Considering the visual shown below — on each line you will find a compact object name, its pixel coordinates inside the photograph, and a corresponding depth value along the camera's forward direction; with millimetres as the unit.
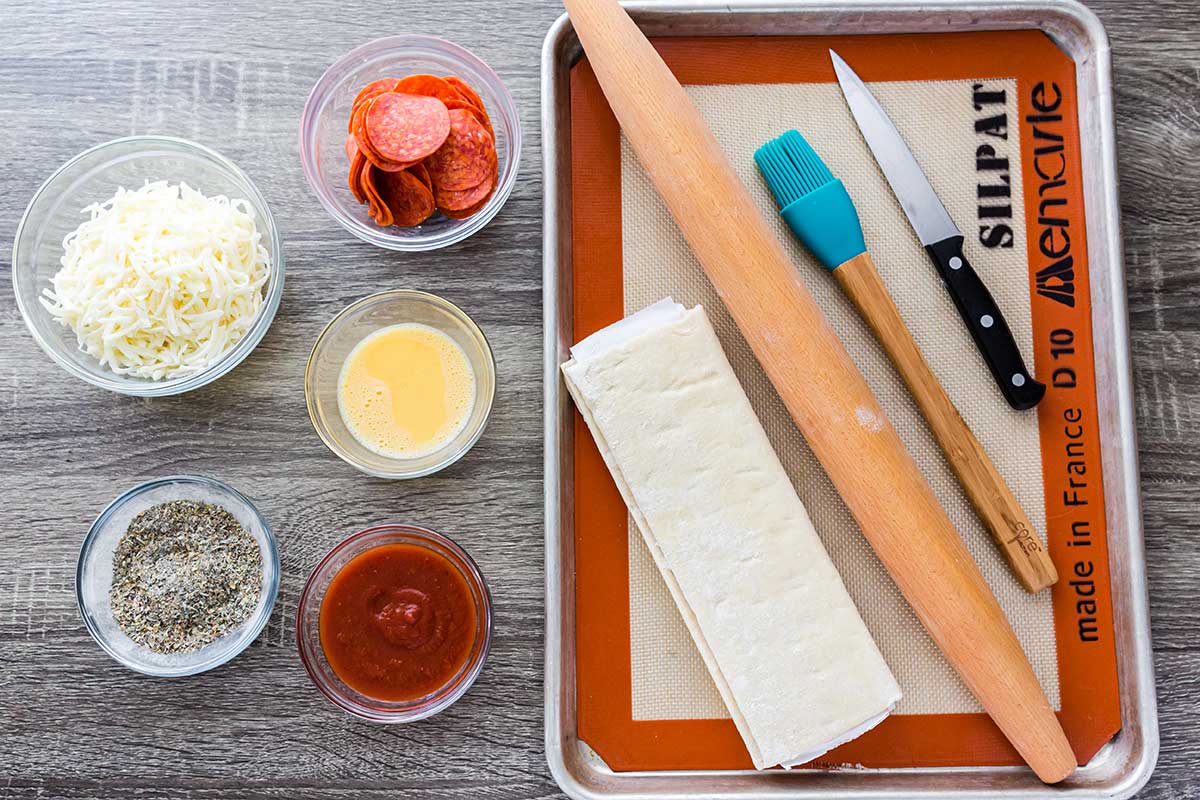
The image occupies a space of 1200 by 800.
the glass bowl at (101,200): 914
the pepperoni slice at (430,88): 914
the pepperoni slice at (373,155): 893
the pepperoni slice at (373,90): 924
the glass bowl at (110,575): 910
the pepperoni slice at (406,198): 905
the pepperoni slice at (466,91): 919
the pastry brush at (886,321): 897
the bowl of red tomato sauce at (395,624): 901
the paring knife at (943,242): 901
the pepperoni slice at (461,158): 906
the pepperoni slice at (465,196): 912
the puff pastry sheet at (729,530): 874
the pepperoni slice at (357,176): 903
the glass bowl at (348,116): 921
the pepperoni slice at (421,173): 903
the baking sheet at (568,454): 893
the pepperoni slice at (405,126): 892
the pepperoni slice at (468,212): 916
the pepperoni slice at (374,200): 898
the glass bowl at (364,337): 913
